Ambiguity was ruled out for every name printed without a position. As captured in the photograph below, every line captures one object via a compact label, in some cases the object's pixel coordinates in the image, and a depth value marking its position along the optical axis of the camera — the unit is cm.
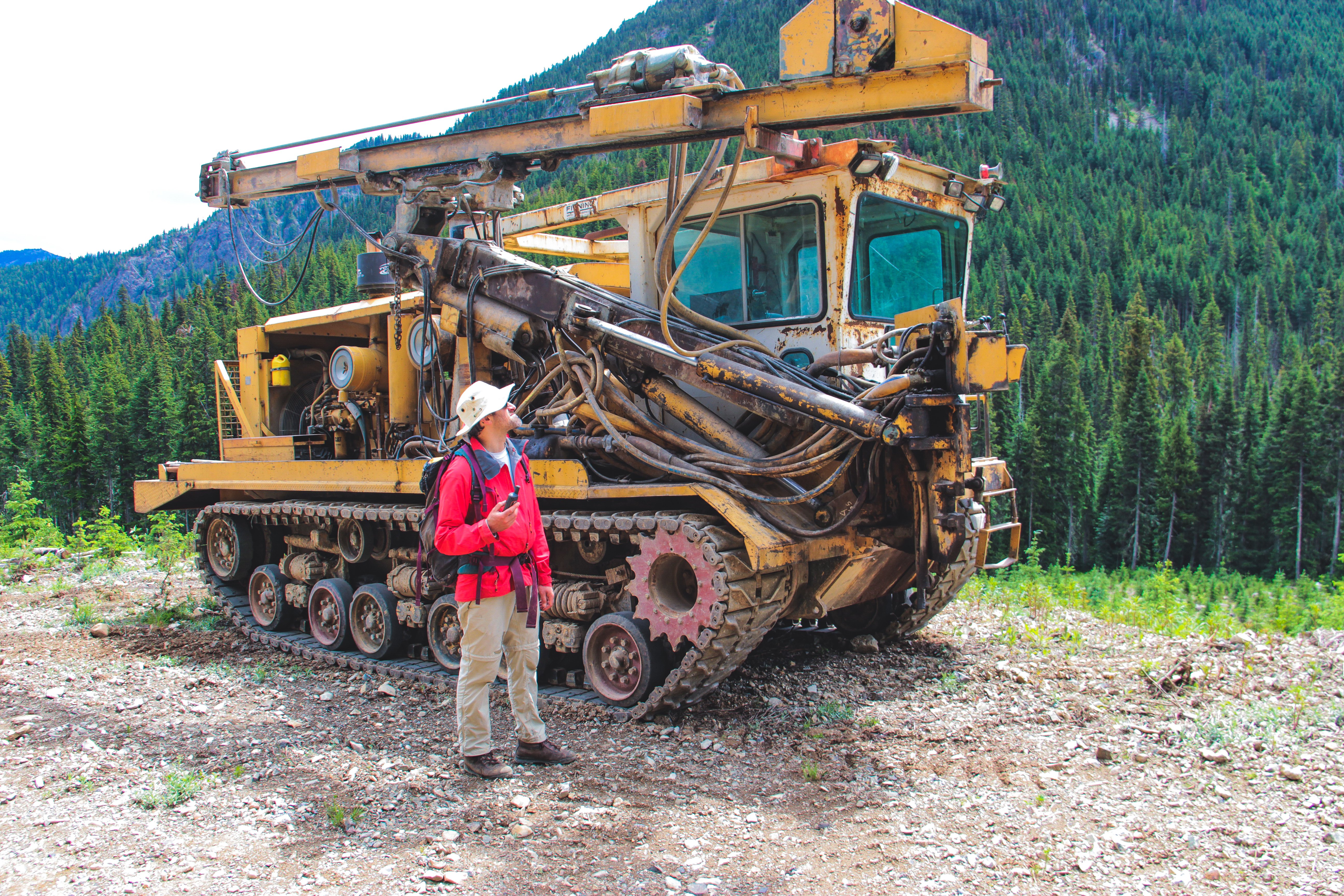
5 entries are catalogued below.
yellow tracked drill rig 539
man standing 486
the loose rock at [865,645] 745
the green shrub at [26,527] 1590
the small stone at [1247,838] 414
